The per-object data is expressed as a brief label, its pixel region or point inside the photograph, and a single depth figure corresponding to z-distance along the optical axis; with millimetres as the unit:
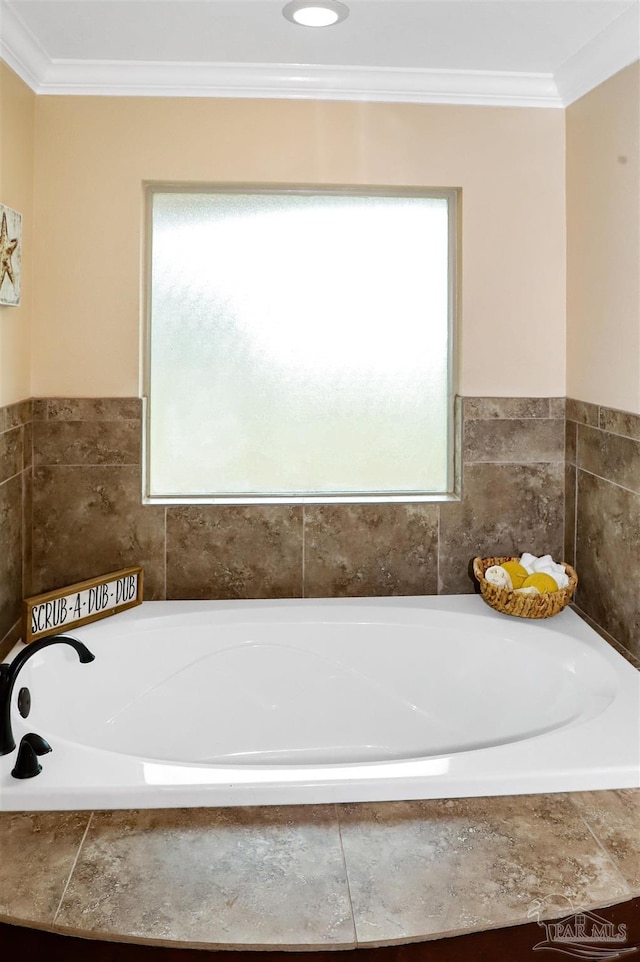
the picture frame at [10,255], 2418
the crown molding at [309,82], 2648
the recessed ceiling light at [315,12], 2186
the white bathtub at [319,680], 2406
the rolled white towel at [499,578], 2660
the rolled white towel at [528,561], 2745
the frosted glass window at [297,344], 2895
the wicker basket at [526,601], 2605
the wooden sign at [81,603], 2471
